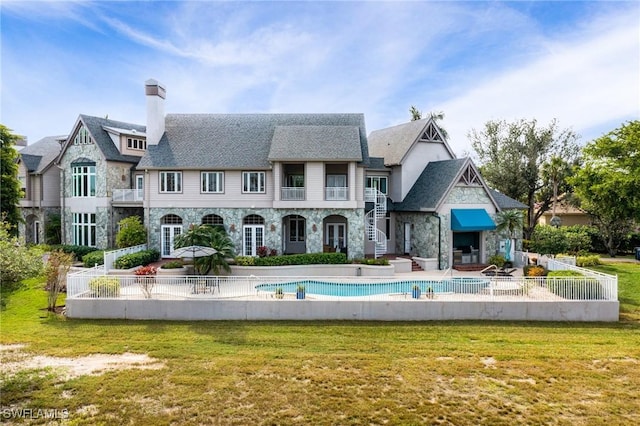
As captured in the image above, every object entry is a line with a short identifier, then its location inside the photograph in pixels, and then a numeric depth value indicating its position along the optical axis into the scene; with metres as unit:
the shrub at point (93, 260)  24.11
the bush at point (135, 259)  22.81
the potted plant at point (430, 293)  16.95
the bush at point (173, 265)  23.32
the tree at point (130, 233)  26.22
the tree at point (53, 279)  17.66
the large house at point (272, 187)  26.50
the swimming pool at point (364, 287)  17.33
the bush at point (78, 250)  27.56
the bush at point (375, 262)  25.10
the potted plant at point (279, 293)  16.86
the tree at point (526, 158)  40.66
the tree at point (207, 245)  21.73
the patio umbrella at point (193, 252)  19.70
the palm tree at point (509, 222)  26.89
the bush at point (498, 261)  26.66
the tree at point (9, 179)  26.73
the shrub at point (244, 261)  24.39
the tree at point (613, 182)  31.30
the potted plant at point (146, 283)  16.92
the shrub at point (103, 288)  16.97
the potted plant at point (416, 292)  16.89
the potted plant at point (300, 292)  16.83
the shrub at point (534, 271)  21.73
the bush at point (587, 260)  27.45
